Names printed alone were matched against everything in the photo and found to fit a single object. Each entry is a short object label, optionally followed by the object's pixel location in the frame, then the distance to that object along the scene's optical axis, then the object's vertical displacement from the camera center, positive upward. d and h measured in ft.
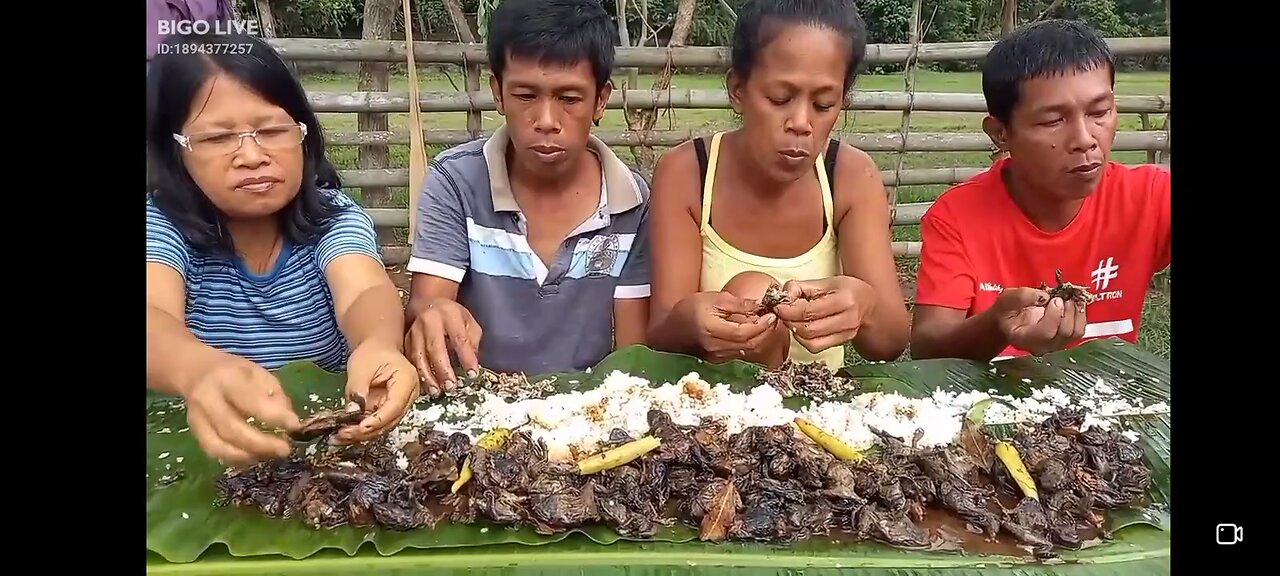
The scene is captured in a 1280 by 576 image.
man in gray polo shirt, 5.32 +0.21
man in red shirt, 4.88 +0.37
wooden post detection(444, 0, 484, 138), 4.99 +1.53
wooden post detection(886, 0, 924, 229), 5.06 +1.40
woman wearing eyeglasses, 3.99 +0.15
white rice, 4.62 -0.74
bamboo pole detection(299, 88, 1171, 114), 5.08 +1.25
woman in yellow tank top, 4.60 +0.42
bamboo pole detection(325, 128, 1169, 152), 5.39 +1.08
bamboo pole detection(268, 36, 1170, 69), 4.85 +1.44
